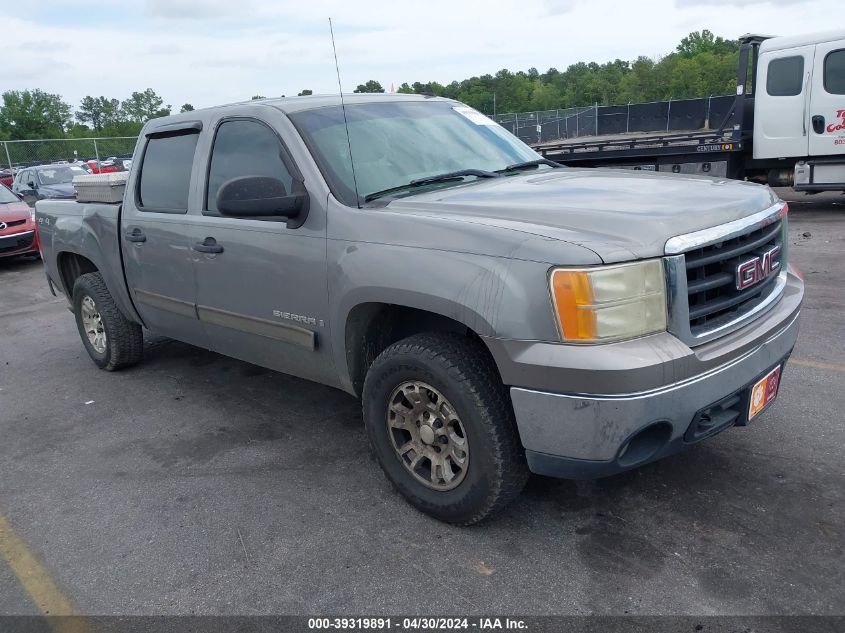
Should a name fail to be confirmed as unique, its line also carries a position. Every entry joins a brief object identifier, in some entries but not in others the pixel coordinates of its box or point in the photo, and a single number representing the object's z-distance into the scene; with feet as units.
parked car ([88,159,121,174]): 73.77
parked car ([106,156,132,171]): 86.66
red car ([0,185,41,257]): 37.22
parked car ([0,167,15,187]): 70.78
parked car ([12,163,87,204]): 53.52
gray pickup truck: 8.52
